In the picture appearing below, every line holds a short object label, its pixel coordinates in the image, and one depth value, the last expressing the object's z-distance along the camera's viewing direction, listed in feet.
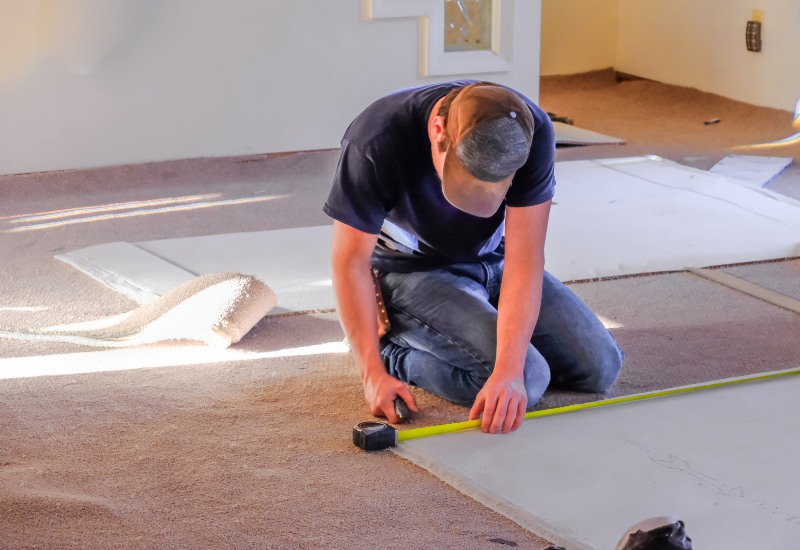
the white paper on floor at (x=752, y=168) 19.95
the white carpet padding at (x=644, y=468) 10.54
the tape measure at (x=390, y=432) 11.47
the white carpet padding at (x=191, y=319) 13.46
